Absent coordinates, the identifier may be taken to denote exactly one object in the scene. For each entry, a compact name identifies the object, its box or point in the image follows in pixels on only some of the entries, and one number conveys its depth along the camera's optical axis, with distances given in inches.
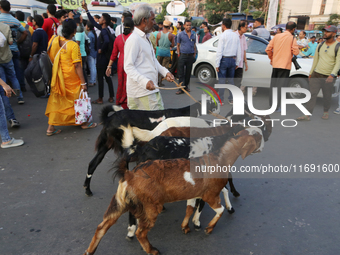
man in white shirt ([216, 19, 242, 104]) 274.2
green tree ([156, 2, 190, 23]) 1655.0
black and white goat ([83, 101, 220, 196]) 138.6
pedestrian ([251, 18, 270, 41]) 372.5
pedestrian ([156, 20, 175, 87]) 373.7
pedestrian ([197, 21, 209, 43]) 598.2
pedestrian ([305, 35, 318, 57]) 510.9
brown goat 91.0
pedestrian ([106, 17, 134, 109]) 222.7
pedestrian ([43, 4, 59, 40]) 309.3
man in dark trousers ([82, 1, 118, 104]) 282.8
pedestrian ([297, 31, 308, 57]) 560.7
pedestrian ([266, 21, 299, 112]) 253.9
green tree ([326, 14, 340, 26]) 1542.9
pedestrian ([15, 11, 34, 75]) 291.7
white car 312.8
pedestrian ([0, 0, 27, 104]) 232.7
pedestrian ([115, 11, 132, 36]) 245.6
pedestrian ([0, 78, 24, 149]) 175.1
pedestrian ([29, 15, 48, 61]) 296.3
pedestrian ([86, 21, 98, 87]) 352.2
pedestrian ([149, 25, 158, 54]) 383.8
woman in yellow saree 191.8
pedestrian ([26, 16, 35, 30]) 440.6
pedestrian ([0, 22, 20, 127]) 218.1
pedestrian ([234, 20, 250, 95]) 294.0
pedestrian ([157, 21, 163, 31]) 484.4
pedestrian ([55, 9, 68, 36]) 264.7
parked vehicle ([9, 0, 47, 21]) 615.5
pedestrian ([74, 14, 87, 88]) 314.7
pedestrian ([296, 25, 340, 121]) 242.2
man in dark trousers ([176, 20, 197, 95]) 333.4
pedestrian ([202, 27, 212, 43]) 512.2
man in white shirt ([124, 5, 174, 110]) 139.6
